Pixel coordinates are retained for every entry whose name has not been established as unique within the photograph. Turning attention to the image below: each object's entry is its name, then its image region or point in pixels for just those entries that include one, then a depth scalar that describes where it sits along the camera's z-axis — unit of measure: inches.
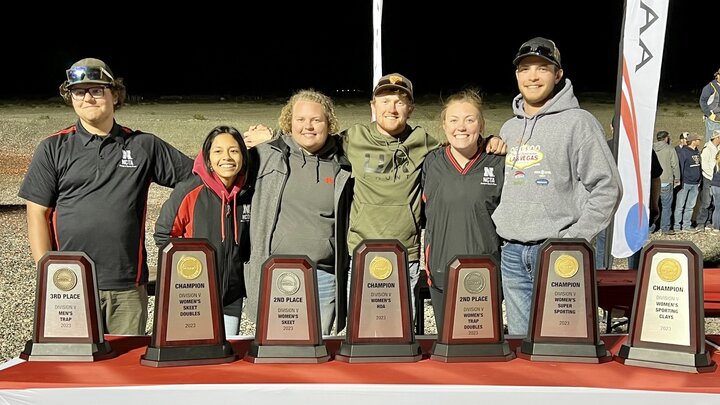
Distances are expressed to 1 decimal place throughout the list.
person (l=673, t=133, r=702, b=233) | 450.3
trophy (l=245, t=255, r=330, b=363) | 95.4
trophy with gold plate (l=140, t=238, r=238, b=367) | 94.1
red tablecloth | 88.8
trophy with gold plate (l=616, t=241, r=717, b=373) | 93.1
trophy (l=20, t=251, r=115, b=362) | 95.0
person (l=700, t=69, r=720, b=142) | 504.7
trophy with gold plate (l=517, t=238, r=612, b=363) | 96.0
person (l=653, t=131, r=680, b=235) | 435.5
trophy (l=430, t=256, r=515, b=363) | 95.7
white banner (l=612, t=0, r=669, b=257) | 192.2
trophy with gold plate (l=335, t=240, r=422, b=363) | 95.6
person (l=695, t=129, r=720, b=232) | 471.2
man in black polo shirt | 121.8
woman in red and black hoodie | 117.0
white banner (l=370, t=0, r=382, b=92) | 257.6
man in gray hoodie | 115.7
